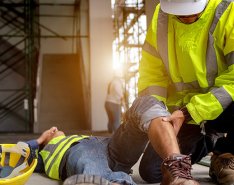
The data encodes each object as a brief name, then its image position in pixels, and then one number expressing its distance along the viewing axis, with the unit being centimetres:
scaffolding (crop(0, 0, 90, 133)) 1059
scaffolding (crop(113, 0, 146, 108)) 1124
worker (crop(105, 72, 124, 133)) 744
